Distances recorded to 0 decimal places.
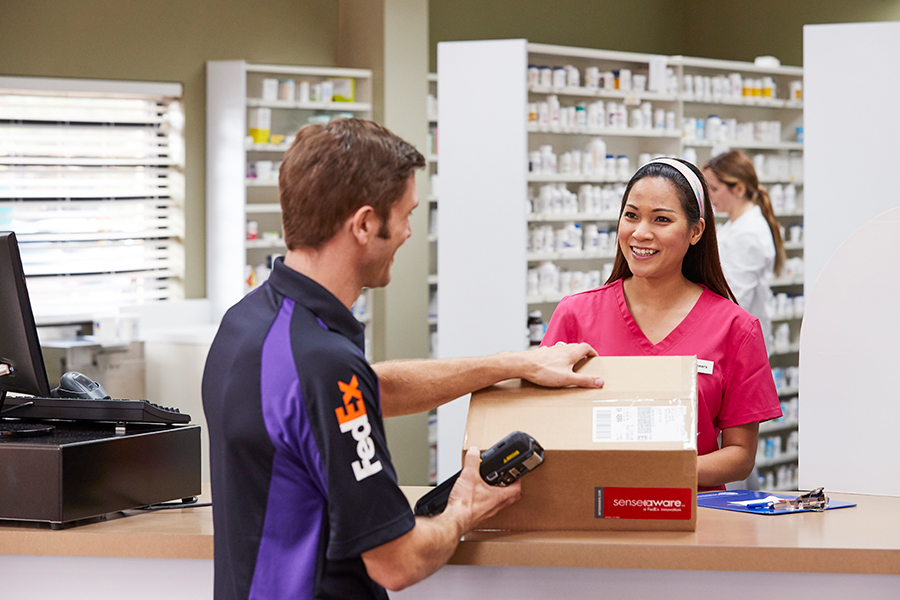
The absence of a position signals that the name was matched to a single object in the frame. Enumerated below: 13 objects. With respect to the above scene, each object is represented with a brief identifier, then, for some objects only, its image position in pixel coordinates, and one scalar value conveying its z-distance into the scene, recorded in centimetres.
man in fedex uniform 280
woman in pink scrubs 356
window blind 806
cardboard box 302
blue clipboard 324
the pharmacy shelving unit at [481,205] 674
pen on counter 324
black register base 314
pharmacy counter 304
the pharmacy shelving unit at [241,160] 849
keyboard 330
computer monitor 326
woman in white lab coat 725
